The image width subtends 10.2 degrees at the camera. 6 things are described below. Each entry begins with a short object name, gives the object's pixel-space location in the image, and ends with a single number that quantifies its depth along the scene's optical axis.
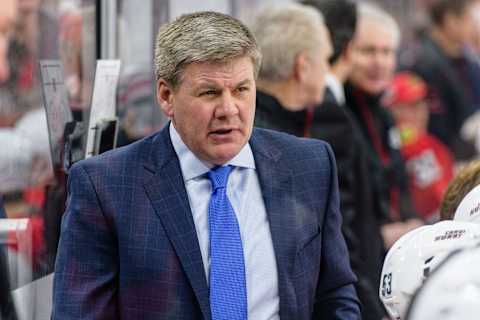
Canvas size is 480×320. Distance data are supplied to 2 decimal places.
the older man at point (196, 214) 6.87
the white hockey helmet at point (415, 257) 6.56
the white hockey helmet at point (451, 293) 4.92
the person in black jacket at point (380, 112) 13.93
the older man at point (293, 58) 10.86
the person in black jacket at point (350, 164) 11.59
